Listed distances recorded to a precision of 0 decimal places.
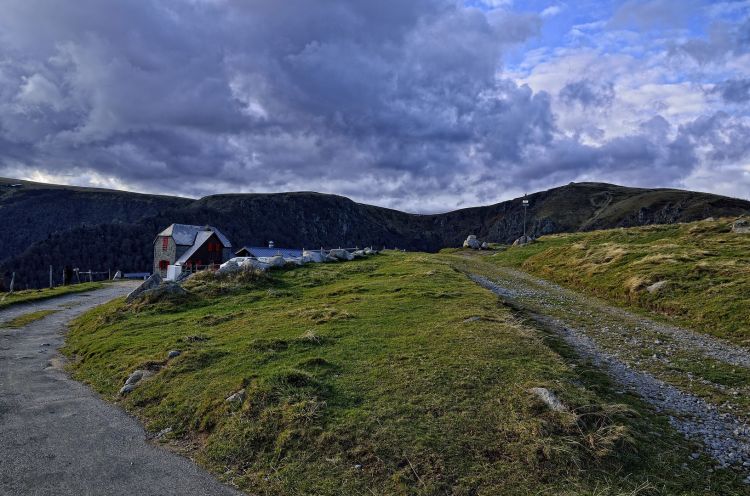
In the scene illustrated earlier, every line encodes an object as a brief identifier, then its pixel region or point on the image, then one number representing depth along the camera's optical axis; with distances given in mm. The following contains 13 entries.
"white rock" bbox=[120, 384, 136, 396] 15123
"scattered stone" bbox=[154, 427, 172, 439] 11739
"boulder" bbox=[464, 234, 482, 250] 84188
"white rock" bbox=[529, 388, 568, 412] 10180
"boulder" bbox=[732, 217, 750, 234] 39062
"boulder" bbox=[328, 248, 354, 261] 51906
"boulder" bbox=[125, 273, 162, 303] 32188
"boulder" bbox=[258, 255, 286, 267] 41844
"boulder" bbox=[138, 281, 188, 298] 31244
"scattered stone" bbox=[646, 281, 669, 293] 24953
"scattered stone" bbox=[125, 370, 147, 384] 15711
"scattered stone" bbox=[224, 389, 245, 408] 12031
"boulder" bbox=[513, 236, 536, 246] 74500
